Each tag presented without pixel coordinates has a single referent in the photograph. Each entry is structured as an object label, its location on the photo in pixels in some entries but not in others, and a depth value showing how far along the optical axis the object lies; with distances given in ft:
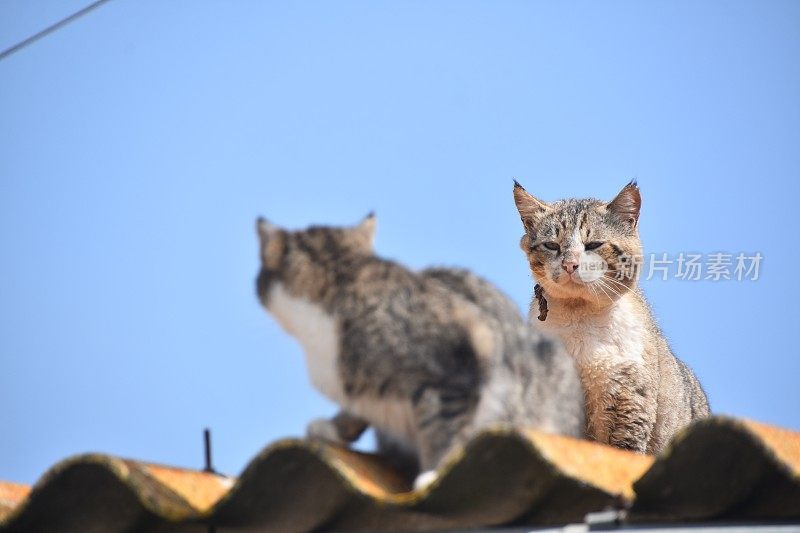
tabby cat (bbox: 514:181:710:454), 49.62
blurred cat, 27.84
